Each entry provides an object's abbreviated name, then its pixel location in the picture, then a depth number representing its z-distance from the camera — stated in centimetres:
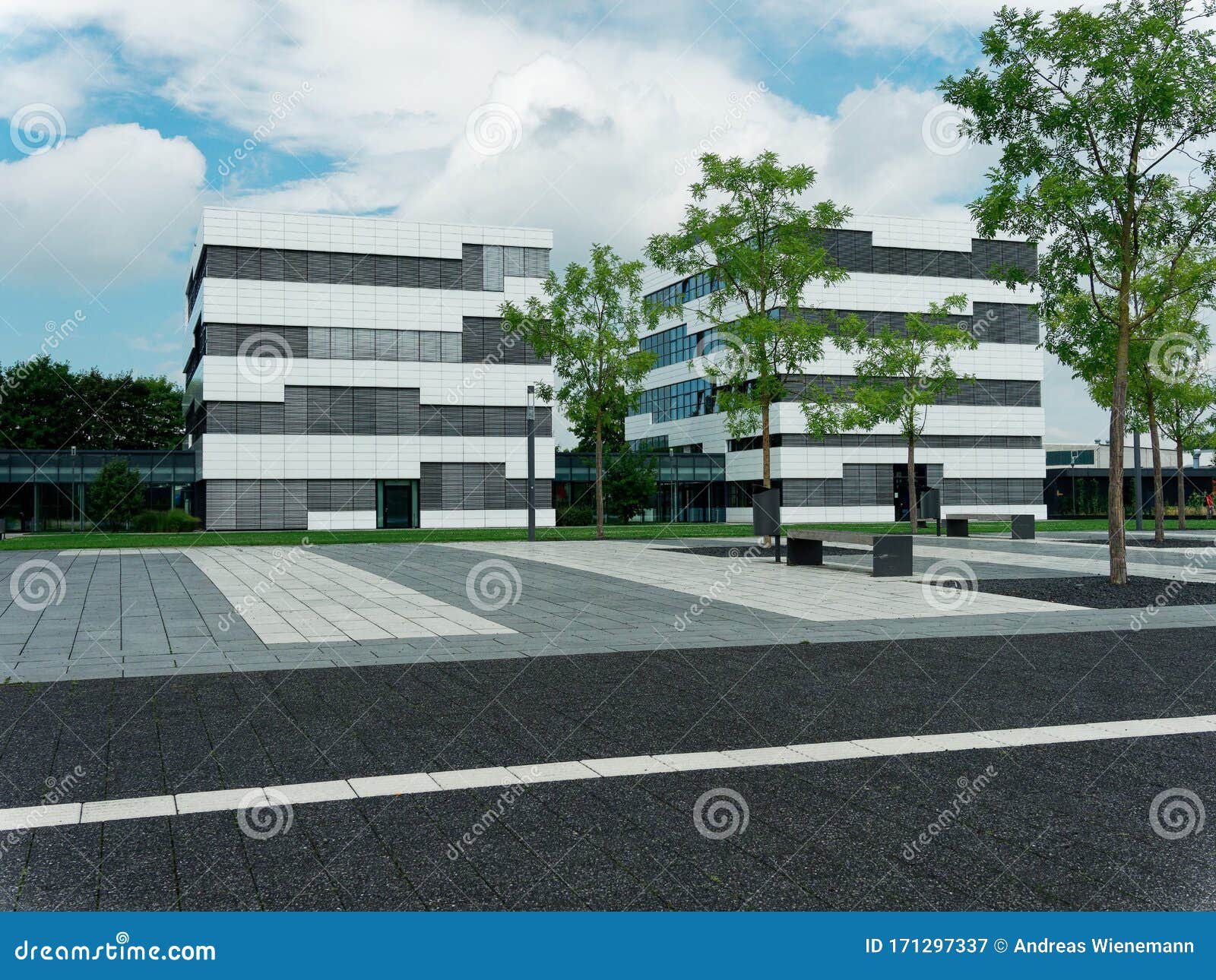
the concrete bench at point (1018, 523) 2919
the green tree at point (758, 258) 2483
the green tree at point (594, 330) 2989
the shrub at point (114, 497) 4453
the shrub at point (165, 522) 4262
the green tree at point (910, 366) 3500
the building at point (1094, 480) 6197
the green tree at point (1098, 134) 1405
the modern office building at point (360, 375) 4781
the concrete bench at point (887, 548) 1630
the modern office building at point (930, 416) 5425
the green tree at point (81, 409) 6031
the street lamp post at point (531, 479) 2965
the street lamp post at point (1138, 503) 3257
